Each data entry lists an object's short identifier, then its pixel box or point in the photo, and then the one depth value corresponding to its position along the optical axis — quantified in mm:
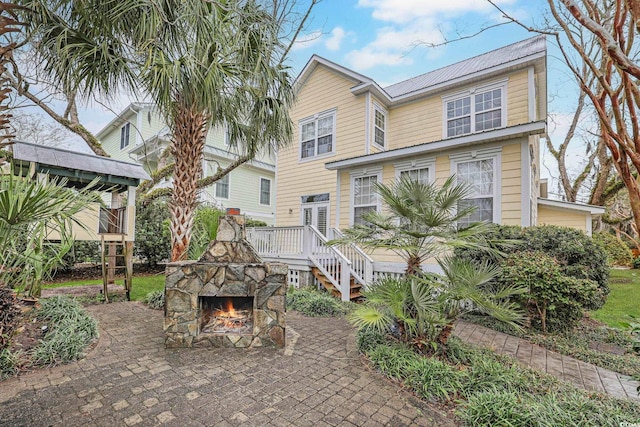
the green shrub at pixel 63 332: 3416
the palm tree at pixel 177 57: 4527
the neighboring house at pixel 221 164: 15359
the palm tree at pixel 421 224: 3592
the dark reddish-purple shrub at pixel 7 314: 3188
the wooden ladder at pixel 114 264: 6289
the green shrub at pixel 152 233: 10367
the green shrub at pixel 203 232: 6320
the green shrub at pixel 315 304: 5980
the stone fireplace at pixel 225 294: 3945
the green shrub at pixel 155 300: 6041
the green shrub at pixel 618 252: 14289
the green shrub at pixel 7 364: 3053
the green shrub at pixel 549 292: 4438
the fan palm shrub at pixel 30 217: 2820
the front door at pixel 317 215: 11531
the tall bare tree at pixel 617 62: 3851
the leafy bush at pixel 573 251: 4840
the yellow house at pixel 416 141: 7160
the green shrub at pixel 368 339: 3837
